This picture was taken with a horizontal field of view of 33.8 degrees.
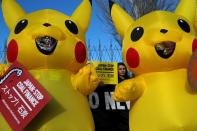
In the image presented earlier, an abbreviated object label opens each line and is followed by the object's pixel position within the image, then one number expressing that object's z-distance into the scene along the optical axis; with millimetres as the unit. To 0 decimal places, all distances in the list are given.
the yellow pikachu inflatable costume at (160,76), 2681
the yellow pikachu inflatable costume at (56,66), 2802
